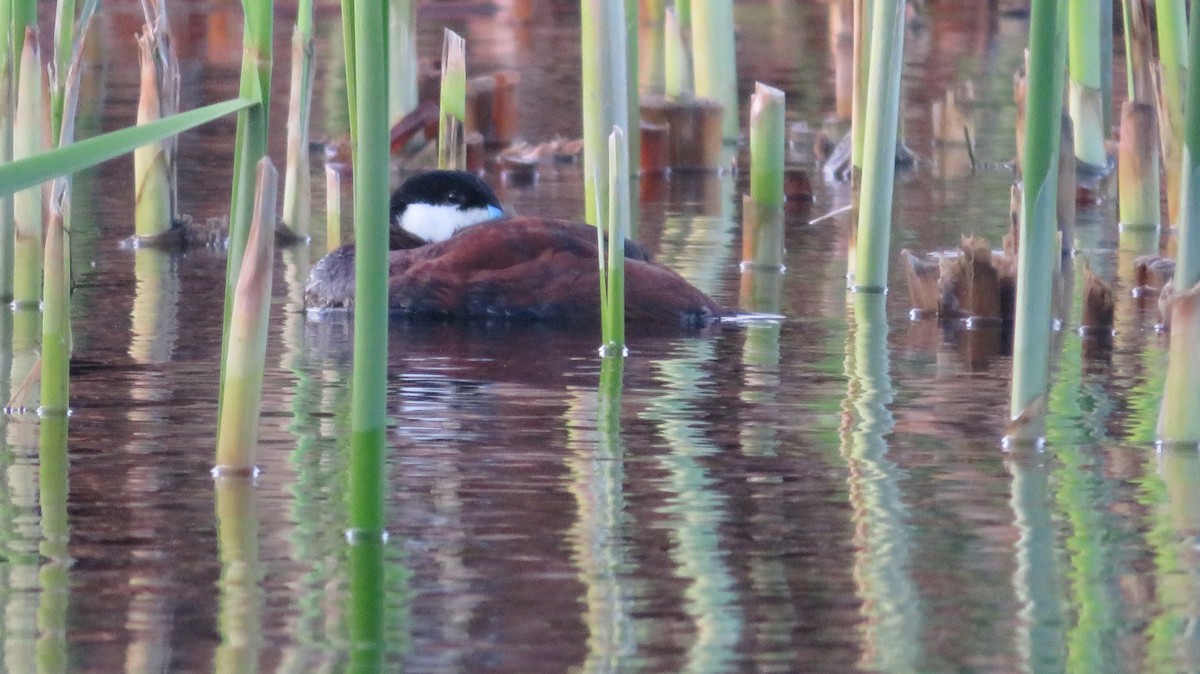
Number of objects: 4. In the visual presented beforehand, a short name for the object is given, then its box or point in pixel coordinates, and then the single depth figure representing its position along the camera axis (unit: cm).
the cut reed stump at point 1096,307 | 1336
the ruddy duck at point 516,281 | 1370
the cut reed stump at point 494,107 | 2472
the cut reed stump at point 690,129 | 2270
